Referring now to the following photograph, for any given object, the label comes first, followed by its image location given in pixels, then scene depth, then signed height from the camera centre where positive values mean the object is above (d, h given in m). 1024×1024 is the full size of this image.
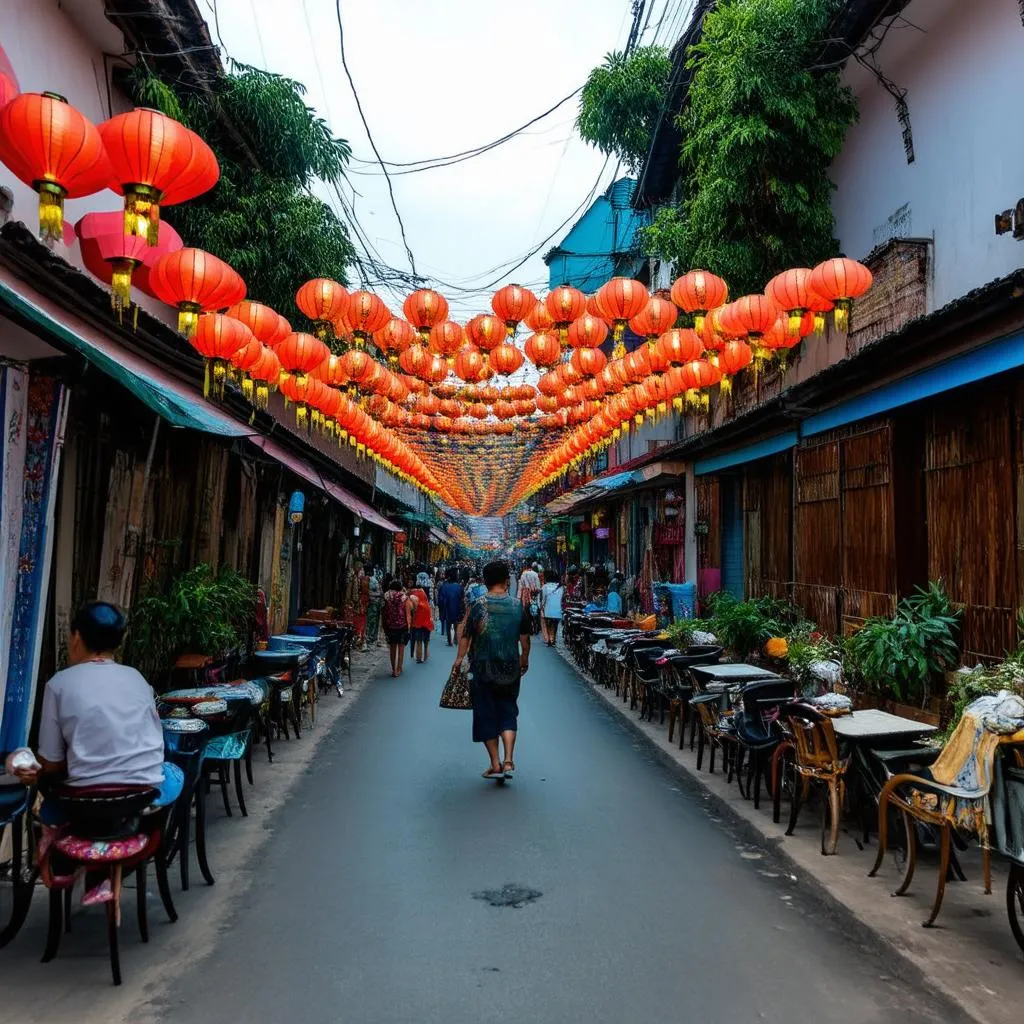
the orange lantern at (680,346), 11.13 +3.24
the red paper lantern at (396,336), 11.40 +3.35
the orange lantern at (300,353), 10.66 +2.88
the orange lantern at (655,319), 10.47 +3.40
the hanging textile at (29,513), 5.89 +0.43
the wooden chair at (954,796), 4.71 -1.17
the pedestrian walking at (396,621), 17.52 -0.79
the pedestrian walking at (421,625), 19.70 -0.98
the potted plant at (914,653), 8.20 -0.53
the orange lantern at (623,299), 10.12 +3.50
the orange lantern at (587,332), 11.49 +3.53
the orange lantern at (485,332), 11.47 +3.47
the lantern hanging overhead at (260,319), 9.55 +2.95
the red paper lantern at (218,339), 8.70 +2.49
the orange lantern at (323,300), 10.03 +3.36
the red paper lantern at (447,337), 11.30 +3.33
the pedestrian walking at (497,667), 8.65 -0.82
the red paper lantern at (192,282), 7.63 +2.69
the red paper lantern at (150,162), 5.53 +2.78
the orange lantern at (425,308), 10.71 +3.51
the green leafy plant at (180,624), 8.46 -0.48
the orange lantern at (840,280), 8.71 +3.28
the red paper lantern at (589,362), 12.32 +3.36
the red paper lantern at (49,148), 5.19 +2.66
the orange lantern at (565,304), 10.80 +3.66
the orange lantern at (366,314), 10.31 +3.31
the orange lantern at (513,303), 10.85 +3.67
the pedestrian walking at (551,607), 24.78 -0.56
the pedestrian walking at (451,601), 23.25 -0.45
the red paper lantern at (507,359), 13.51 +3.65
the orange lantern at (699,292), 9.74 +3.48
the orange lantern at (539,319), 11.22 +3.60
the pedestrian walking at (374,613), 24.33 -0.87
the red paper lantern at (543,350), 12.70 +3.61
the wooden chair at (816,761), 6.48 -1.29
